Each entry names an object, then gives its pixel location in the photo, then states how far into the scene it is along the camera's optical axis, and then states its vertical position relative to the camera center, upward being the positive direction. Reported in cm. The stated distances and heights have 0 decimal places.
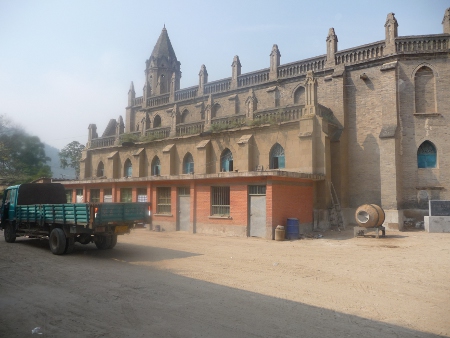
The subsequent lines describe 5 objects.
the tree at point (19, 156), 3804 +548
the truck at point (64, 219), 1077 -73
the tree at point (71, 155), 5588 +707
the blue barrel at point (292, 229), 1655 -155
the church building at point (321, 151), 1822 +304
